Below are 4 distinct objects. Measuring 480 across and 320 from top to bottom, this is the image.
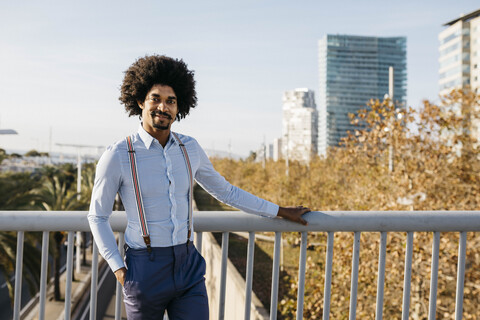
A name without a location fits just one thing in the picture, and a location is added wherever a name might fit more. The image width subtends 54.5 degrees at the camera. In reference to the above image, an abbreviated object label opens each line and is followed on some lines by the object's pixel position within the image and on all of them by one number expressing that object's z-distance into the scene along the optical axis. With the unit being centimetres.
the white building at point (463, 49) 8662
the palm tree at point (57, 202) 2192
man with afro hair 204
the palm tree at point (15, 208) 1197
